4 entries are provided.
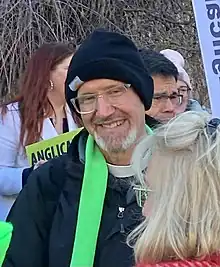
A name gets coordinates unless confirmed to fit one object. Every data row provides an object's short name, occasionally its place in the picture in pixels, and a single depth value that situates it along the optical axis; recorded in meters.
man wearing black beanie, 2.57
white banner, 3.90
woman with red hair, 3.89
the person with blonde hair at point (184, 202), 1.76
